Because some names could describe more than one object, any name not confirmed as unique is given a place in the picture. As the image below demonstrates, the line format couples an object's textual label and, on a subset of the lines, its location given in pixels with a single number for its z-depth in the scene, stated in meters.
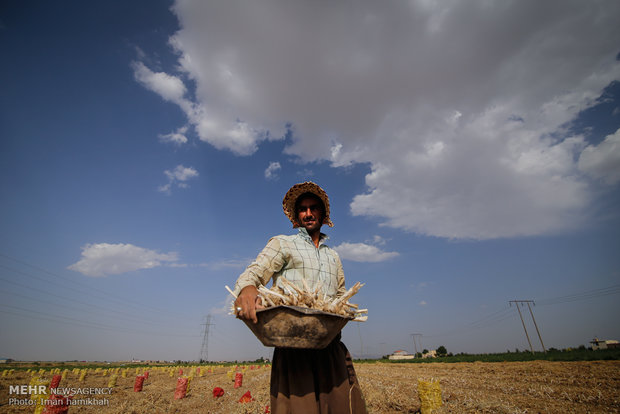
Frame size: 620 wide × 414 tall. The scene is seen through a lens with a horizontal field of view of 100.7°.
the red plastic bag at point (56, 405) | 4.63
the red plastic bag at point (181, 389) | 9.16
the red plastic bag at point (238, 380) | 12.18
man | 1.83
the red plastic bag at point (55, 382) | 11.79
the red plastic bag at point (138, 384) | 11.39
